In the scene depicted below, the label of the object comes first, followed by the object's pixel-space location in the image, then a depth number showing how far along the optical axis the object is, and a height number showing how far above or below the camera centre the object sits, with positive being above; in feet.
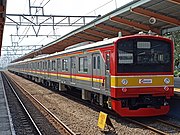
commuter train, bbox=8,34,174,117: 33.27 -0.75
